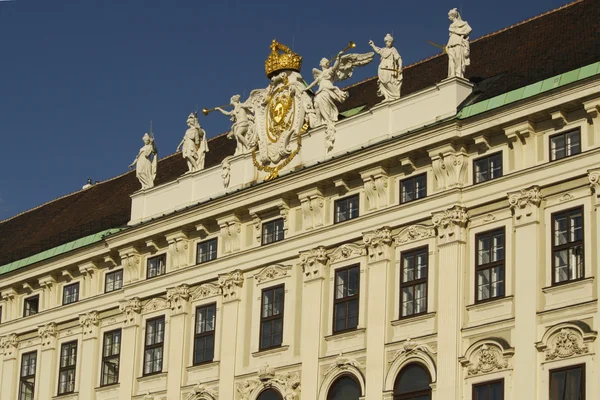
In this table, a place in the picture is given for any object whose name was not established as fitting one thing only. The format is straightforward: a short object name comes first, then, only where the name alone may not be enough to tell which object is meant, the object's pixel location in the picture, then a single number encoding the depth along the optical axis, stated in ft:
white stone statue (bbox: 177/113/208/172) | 182.80
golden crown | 173.37
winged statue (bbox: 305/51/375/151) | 167.22
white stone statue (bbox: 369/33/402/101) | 161.89
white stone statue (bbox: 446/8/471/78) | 157.38
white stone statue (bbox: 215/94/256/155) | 175.42
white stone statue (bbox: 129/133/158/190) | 189.47
